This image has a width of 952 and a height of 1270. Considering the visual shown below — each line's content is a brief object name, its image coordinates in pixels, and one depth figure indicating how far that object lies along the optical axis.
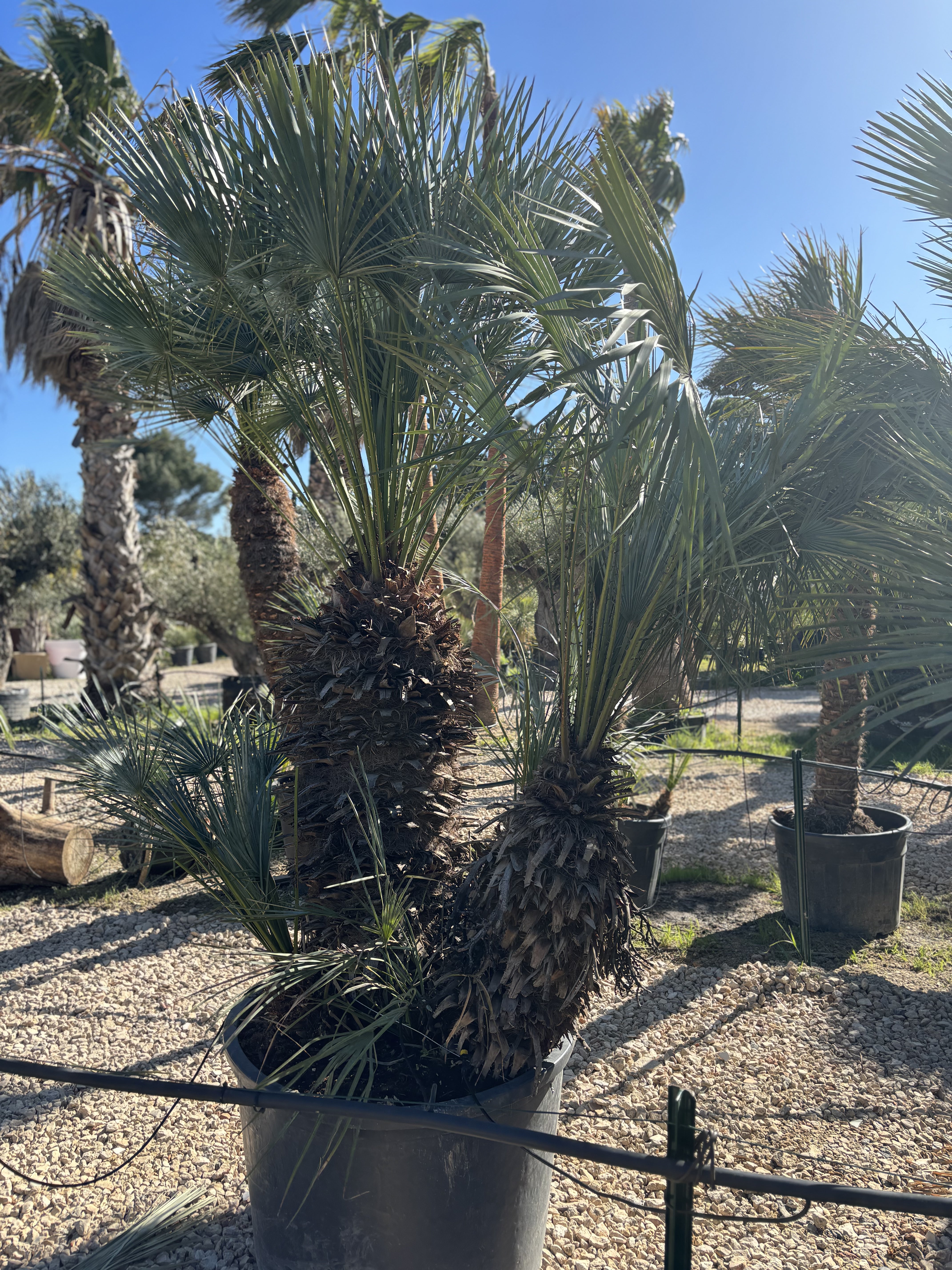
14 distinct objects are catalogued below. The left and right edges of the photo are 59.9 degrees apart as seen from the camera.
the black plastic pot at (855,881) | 4.52
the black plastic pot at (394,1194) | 1.99
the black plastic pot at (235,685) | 10.52
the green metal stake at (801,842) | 4.18
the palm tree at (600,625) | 1.96
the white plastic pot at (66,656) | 18.73
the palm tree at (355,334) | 2.34
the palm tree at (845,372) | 2.65
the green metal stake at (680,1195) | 1.41
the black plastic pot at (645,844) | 4.95
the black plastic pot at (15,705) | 12.82
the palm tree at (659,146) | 12.72
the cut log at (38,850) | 5.37
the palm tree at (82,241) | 8.46
